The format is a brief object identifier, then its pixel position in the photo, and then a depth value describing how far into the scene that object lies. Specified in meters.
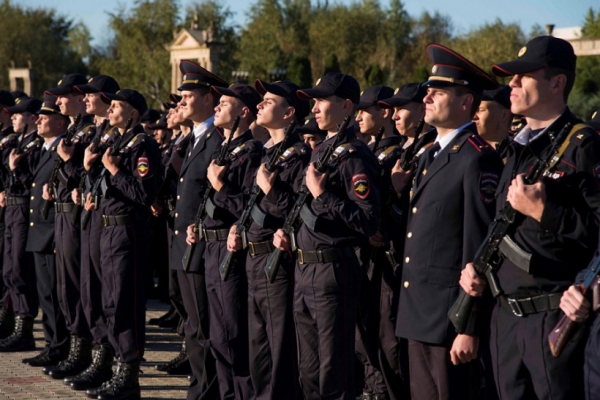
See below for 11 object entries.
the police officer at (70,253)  8.07
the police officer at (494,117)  6.56
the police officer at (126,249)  7.33
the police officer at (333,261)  5.60
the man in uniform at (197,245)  6.80
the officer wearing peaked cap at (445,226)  4.69
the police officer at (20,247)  9.30
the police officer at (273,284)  6.10
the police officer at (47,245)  8.59
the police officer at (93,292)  7.65
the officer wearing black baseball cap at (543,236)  3.99
